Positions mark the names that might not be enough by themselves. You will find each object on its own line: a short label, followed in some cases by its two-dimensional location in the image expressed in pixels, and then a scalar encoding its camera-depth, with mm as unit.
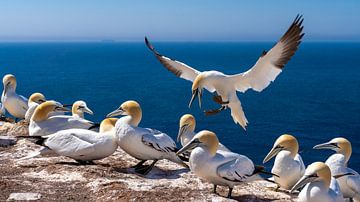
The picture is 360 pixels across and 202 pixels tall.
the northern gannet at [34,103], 10258
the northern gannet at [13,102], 12031
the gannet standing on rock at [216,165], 5969
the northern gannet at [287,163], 6848
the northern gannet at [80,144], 6918
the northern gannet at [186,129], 8635
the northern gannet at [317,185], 5609
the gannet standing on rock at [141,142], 6945
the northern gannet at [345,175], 7156
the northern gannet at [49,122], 8188
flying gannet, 8836
